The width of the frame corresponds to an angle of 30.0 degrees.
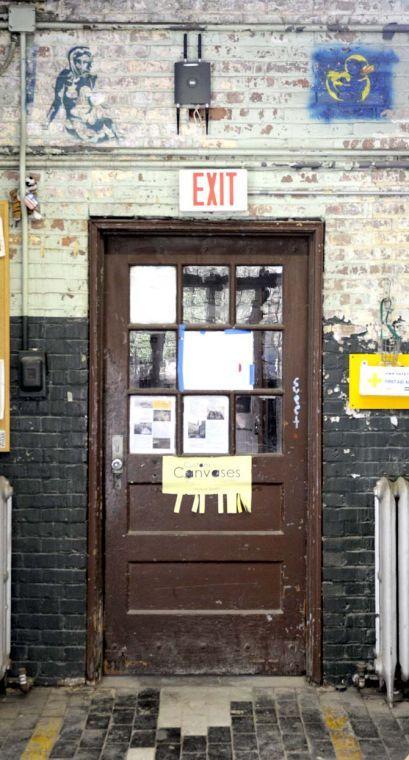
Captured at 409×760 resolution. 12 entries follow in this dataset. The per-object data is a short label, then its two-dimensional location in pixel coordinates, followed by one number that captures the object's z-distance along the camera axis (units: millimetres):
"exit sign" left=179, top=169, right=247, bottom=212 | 4270
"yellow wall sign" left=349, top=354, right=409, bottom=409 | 4301
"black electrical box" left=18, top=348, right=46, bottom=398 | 4270
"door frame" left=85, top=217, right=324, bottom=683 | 4305
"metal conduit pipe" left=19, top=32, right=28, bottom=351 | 4227
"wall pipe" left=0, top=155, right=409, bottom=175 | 4285
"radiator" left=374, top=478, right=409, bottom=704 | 4004
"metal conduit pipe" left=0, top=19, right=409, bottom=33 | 4262
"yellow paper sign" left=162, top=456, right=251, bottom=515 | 4441
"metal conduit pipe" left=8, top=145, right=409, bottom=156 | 4285
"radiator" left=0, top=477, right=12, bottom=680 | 3982
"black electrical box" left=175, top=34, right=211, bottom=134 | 4250
